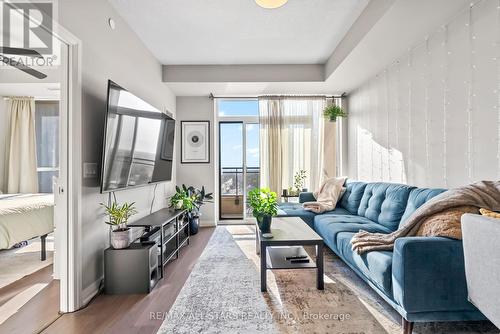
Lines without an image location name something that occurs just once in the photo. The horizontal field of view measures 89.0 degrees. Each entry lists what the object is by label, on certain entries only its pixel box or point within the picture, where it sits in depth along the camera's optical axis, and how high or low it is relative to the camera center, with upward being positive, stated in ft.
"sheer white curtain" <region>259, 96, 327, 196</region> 15.78 +1.81
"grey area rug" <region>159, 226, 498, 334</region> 5.75 -3.58
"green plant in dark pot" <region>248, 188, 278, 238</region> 8.21 -1.24
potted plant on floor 12.14 -1.65
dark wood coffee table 7.35 -2.43
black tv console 8.64 -2.34
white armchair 3.96 -1.56
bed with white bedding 9.12 -1.86
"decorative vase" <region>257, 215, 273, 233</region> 8.20 -1.74
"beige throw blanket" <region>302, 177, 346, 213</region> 12.05 -1.40
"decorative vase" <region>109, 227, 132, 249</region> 7.56 -2.05
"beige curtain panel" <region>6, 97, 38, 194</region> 14.90 +1.28
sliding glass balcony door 16.52 +0.73
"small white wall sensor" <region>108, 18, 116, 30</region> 8.41 +4.90
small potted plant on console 7.57 -1.80
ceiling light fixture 7.01 +4.63
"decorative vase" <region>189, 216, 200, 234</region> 13.75 -3.01
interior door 6.54 +0.30
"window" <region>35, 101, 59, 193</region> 15.65 +1.69
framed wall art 16.14 +1.75
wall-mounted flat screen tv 7.35 +0.96
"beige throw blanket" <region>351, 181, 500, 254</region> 5.64 -0.84
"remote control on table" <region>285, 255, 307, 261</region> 8.05 -2.83
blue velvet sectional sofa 5.09 -2.34
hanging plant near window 14.93 +3.33
